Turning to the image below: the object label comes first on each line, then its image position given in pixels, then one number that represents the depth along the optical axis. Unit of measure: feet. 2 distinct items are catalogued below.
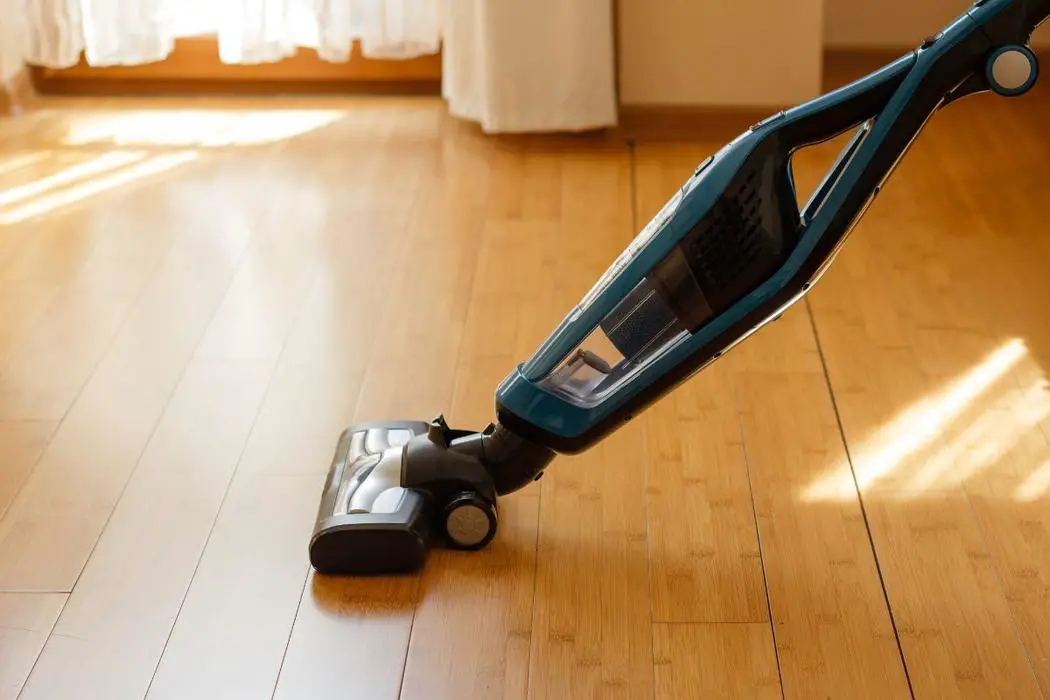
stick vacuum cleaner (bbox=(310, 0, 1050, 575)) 4.45
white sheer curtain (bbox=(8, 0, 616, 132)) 9.89
